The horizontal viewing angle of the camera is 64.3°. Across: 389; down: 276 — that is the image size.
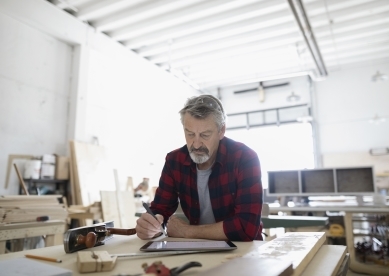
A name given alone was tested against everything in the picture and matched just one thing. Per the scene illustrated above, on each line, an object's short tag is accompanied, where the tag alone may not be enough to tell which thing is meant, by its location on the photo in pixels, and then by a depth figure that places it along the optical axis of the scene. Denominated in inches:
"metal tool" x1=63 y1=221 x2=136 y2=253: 36.6
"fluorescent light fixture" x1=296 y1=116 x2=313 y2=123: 264.9
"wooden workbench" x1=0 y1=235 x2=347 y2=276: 28.9
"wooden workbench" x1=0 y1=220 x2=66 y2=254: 69.9
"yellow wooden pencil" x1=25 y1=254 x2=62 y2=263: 32.0
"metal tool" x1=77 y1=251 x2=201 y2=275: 27.6
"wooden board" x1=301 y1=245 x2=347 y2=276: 29.8
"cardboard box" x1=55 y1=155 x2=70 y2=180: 168.6
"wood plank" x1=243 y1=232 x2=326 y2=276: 29.3
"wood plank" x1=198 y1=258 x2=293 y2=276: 23.3
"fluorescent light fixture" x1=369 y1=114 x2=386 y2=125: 257.1
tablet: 35.6
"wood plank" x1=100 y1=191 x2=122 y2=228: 152.4
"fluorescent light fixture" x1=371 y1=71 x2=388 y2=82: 229.9
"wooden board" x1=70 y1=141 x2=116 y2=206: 171.0
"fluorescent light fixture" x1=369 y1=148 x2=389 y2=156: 271.2
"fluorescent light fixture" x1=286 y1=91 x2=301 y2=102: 264.3
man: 50.4
